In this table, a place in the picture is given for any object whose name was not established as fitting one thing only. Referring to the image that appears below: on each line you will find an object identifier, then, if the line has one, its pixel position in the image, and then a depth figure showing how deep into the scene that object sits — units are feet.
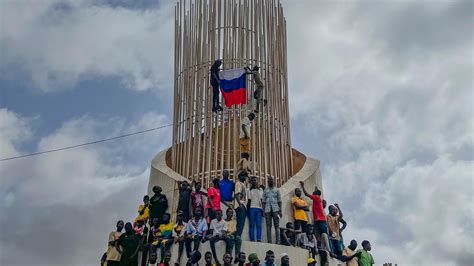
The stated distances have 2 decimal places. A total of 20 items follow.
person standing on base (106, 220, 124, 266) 42.55
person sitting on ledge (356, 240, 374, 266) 44.65
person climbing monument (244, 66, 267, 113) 54.49
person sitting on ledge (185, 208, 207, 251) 41.65
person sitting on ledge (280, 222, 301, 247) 45.52
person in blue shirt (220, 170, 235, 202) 46.89
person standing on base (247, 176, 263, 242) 44.78
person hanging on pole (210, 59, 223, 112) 53.83
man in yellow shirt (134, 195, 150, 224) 48.42
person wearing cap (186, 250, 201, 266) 39.65
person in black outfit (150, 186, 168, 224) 47.52
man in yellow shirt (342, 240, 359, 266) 45.39
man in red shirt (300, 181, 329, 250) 47.83
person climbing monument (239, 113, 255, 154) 52.21
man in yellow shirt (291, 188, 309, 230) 47.62
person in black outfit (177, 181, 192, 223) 46.09
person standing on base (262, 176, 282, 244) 45.21
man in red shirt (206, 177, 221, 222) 44.18
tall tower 52.80
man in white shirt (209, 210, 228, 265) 41.14
